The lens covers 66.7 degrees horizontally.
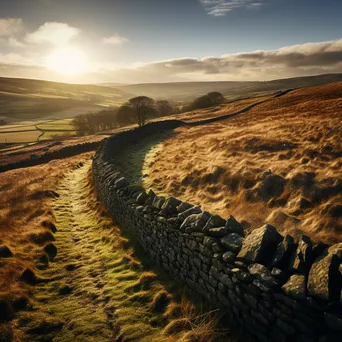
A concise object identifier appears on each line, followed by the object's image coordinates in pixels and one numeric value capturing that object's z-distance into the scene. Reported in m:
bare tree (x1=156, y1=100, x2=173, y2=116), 92.12
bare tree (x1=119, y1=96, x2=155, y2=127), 56.72
